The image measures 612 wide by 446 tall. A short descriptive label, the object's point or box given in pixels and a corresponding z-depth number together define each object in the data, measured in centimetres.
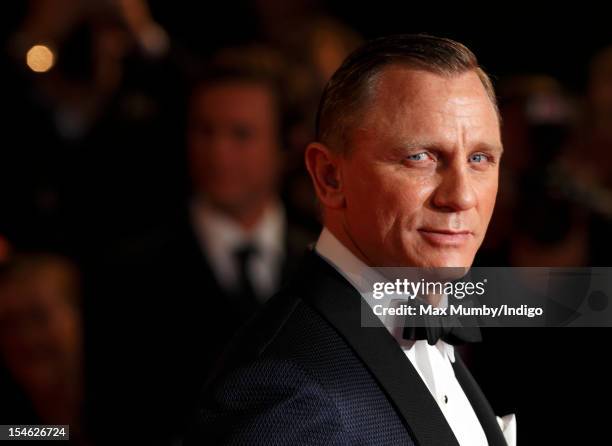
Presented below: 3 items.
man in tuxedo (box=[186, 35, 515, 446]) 318
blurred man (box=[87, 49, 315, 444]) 650
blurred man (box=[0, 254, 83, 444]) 648
